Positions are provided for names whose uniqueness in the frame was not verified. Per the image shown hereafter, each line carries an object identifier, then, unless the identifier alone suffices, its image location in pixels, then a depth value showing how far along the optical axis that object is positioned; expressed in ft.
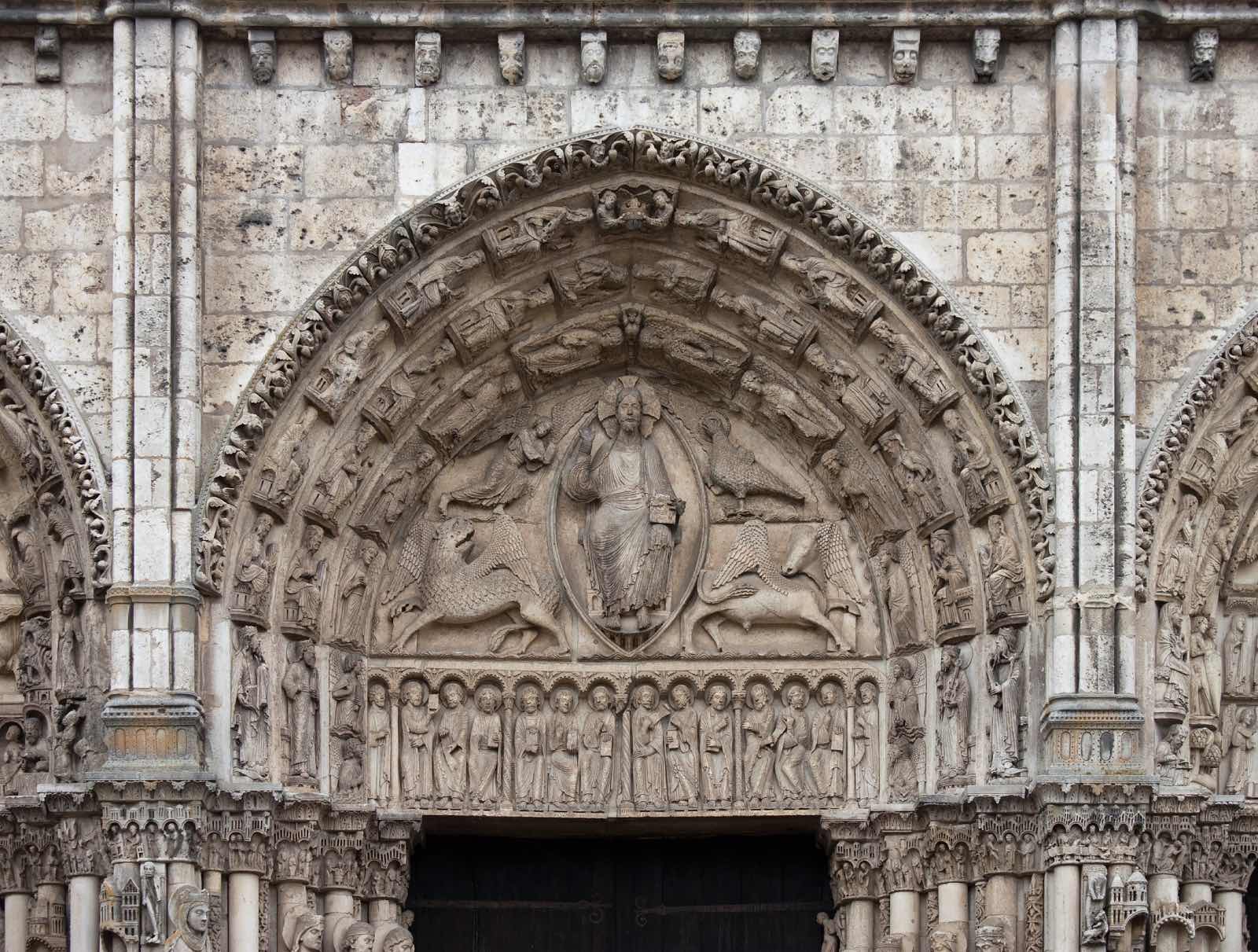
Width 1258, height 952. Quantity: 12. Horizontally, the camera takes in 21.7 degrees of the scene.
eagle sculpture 59.52
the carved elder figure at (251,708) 55.36
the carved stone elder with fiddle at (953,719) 56.65
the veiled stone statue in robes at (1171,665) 55.42
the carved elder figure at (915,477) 57.21
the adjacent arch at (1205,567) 55.36
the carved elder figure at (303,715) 56.54
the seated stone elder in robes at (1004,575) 55.77
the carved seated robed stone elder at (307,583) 56.75
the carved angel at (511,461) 59.36
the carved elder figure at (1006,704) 55.52
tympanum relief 56.70
